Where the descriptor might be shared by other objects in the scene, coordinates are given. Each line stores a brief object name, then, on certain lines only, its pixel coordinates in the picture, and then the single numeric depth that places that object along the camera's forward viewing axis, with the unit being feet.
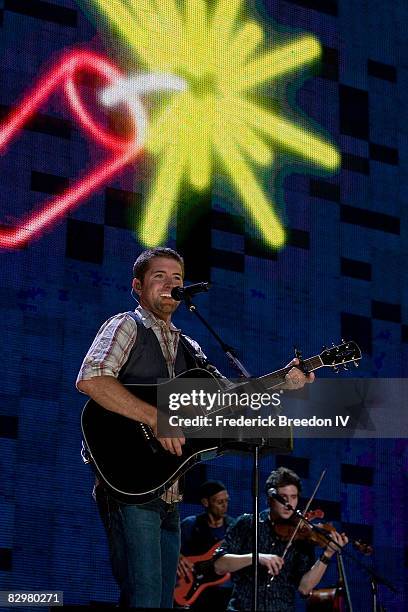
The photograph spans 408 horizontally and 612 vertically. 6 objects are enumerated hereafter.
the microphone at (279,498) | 36.70
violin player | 35.27
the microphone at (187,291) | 22.98
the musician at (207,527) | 40.06
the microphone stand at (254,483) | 20.84
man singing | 21.16
